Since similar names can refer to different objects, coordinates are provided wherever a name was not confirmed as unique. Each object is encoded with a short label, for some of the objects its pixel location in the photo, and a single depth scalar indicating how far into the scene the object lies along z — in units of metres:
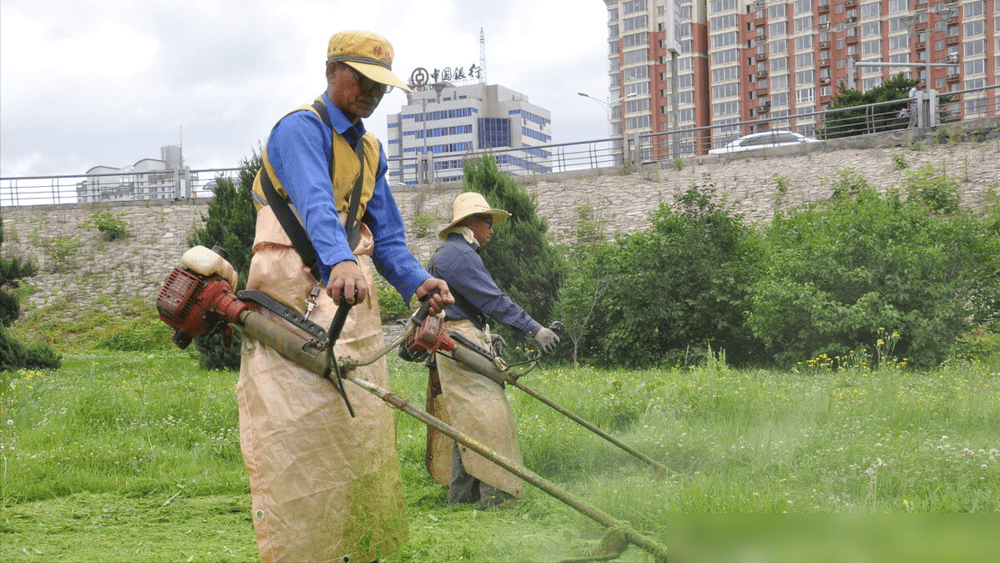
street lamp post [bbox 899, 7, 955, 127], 23.67
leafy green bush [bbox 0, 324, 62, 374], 15.16
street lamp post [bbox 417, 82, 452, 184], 29.84
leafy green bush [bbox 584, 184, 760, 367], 15.10
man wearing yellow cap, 3.15
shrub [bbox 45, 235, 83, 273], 26.39
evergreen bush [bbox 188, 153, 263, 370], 14.59
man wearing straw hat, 5.32
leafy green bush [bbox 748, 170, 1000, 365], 12.64
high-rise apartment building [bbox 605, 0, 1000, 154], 82.94
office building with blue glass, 118.44
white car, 31.36
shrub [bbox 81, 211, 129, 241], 27.31
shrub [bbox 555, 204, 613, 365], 15.55
